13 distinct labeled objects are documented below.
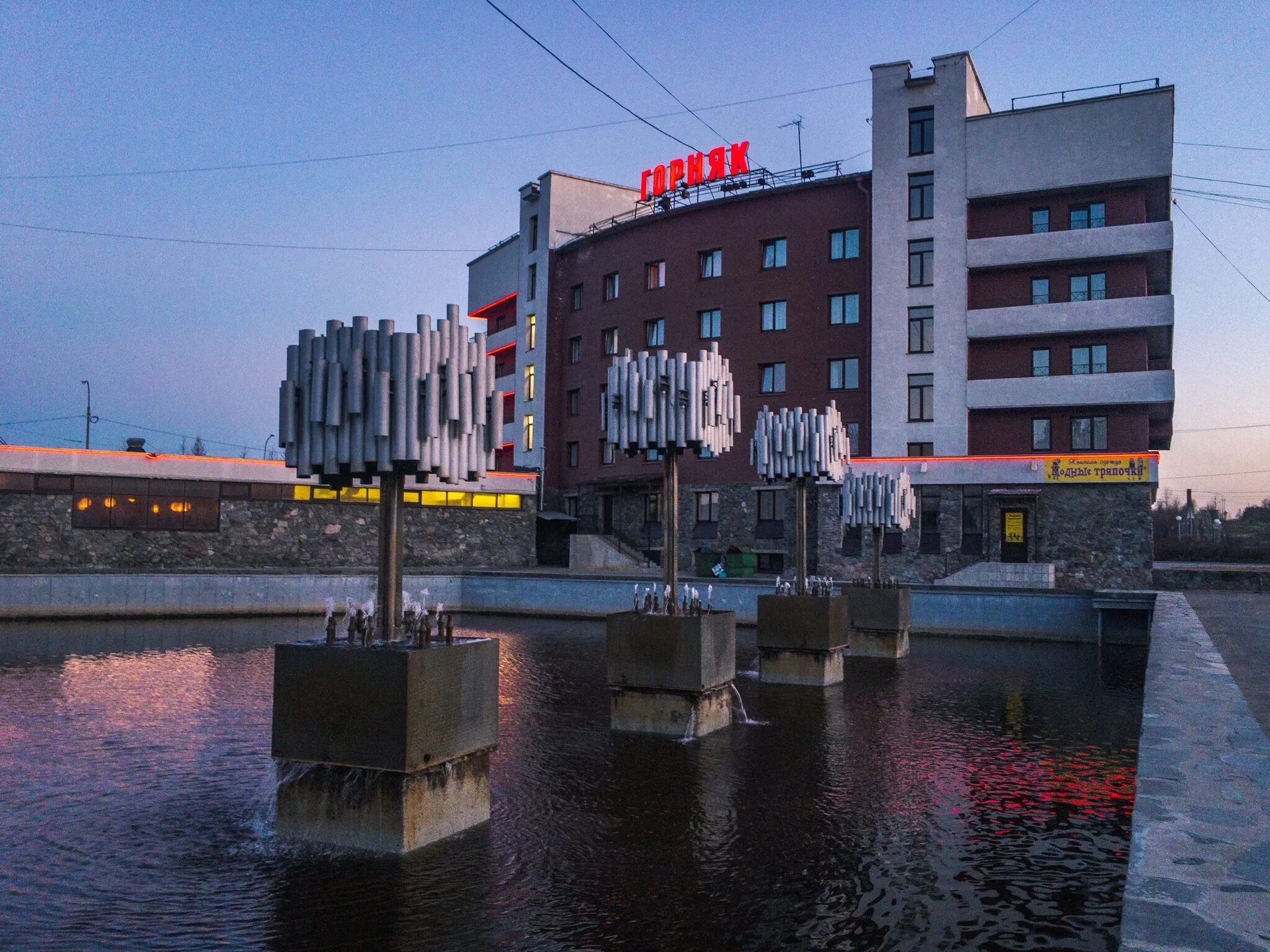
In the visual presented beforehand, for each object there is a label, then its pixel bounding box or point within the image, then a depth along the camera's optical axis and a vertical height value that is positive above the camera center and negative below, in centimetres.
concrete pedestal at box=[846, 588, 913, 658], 2297 -237
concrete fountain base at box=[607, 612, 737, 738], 1307 -208
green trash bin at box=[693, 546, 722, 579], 4744 -205
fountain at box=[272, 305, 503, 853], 821 -124
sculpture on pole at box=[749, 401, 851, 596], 1839 +135
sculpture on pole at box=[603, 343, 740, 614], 1364 +157
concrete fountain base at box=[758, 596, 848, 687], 1797 -221
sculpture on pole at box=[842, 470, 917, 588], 2430 +50
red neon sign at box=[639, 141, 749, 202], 5256 +1944
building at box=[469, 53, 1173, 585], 4175 +1011
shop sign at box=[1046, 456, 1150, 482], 4041 +231
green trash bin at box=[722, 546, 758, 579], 4569 -208
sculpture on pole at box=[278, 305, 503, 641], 850 +94
